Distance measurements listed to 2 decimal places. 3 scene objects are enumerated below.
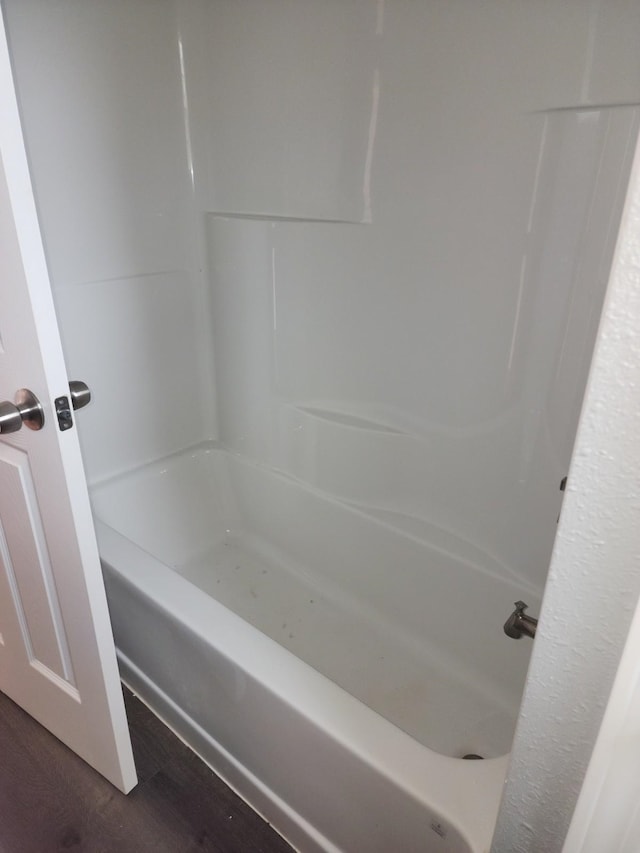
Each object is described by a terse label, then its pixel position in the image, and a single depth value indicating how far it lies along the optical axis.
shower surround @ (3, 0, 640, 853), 1.09
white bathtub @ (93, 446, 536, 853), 0.91
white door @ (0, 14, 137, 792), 0.78
